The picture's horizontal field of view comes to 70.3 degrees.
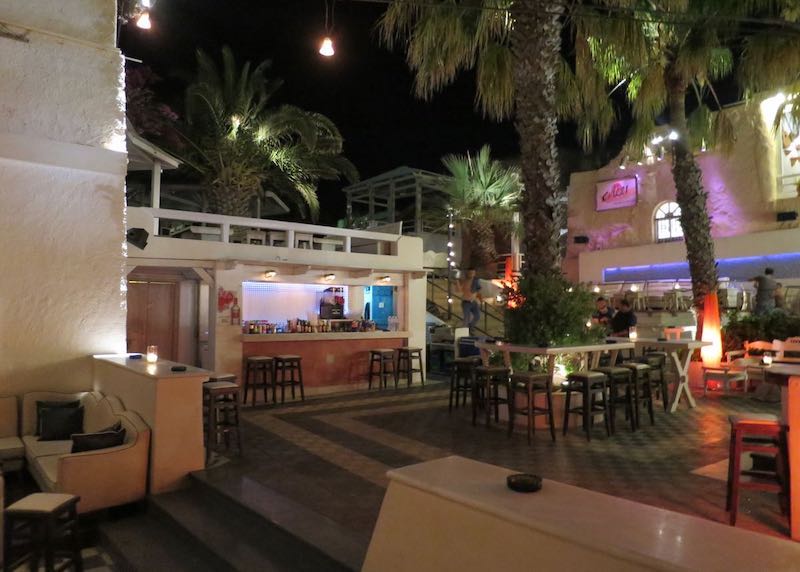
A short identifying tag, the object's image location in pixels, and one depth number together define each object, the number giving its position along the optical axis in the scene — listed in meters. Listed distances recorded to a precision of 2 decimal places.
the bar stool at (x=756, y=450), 4.16
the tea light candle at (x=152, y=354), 6.54
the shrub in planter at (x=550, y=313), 7.58
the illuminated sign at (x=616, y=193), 19.81
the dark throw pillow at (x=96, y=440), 5.07
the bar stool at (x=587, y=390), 6.76
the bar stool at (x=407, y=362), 11.65
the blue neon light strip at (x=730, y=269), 16.23
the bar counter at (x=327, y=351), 10.25
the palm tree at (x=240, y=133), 14.04
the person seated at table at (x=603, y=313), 12.16
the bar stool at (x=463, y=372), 8.66
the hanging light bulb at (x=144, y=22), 7.36
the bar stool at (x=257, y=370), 9.51
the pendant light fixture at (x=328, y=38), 6.83
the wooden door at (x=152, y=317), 10.40
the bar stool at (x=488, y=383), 7.57
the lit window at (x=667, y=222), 18.97
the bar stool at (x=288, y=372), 9.76
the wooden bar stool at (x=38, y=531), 3.84
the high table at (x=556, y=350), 7.07
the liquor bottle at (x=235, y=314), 9.89
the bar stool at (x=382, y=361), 11.25
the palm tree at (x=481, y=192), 20.59
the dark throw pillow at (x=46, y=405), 6.47
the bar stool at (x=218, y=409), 6.02
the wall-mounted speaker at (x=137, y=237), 8.55
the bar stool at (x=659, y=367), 8.35
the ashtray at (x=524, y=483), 2.50
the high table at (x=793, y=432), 3.93
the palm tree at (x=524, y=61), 8.05
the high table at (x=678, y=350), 8.56
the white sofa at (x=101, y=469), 4.77
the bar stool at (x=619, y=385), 7.11
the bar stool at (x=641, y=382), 7.40
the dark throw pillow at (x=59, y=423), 6.29
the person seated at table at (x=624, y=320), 10.90
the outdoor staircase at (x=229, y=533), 3.83
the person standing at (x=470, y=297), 13.57
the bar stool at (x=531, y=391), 6.73
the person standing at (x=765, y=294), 11.73
